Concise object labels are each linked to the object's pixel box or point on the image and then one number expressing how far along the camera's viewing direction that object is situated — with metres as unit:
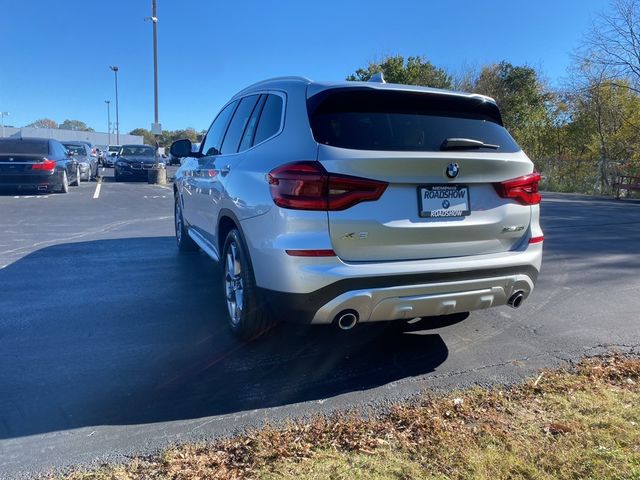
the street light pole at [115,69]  51.75
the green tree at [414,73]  33.06
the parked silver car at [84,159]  20.59
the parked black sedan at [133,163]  21.20
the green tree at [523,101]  32.44
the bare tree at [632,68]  23.12
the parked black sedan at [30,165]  14.16
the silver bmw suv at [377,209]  3.07
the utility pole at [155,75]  20.52
